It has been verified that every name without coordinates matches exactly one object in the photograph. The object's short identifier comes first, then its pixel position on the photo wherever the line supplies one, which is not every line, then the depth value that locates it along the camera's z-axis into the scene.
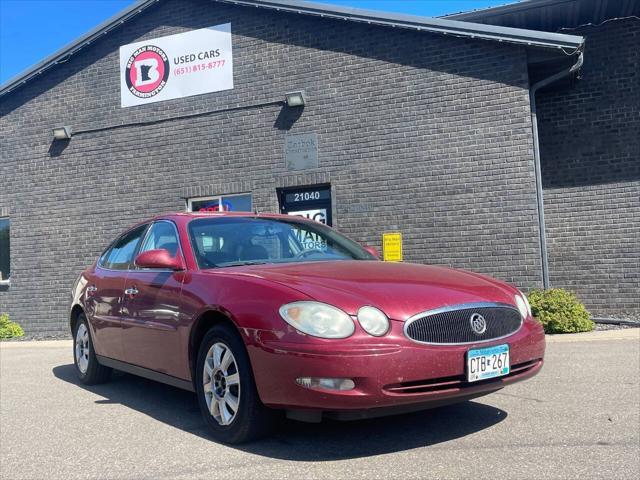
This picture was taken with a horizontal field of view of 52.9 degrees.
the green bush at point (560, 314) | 8.47
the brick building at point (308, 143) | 9.53
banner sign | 11.52
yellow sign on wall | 10.10
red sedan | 3.46
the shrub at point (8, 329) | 12.11
